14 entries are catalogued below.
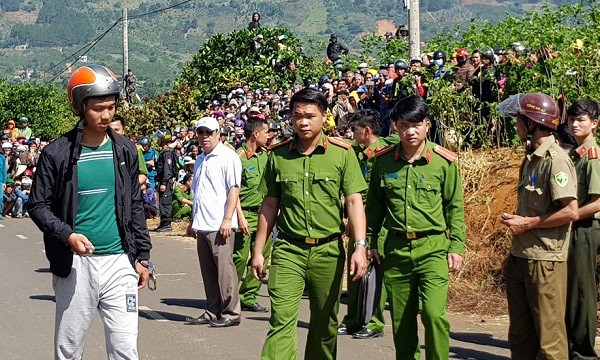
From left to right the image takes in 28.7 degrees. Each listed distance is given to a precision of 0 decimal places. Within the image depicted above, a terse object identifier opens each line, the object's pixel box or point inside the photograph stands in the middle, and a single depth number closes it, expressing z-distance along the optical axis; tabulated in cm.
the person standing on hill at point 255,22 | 3444
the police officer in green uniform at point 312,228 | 788
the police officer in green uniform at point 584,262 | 885
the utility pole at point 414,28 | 1861
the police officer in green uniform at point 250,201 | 1245
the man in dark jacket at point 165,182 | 2362
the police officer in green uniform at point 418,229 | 786
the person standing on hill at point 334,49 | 2955
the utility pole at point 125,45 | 4634
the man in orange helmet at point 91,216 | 682
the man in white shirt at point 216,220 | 1148
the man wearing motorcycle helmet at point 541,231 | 816
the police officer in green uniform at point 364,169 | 1063
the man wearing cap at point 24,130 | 3946
